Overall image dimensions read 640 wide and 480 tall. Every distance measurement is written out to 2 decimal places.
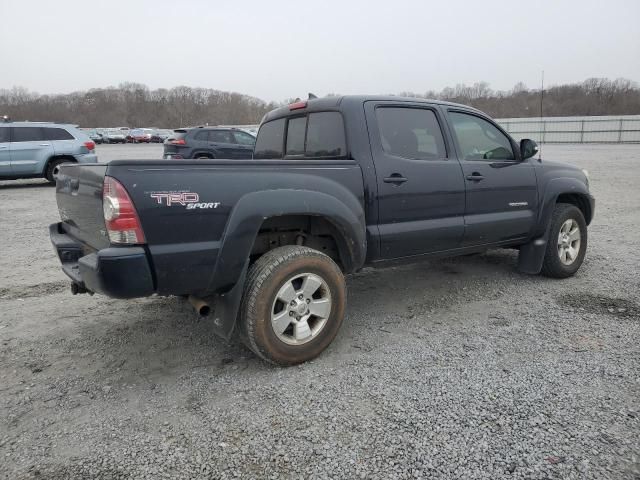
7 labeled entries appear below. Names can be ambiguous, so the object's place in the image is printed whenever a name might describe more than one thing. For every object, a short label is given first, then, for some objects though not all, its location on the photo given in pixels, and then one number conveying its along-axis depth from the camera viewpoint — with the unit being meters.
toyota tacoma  2.71
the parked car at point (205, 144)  14.59
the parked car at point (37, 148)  12.52
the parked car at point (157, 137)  52.04
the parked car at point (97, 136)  50.28
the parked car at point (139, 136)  51.09
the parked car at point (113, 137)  50.94
